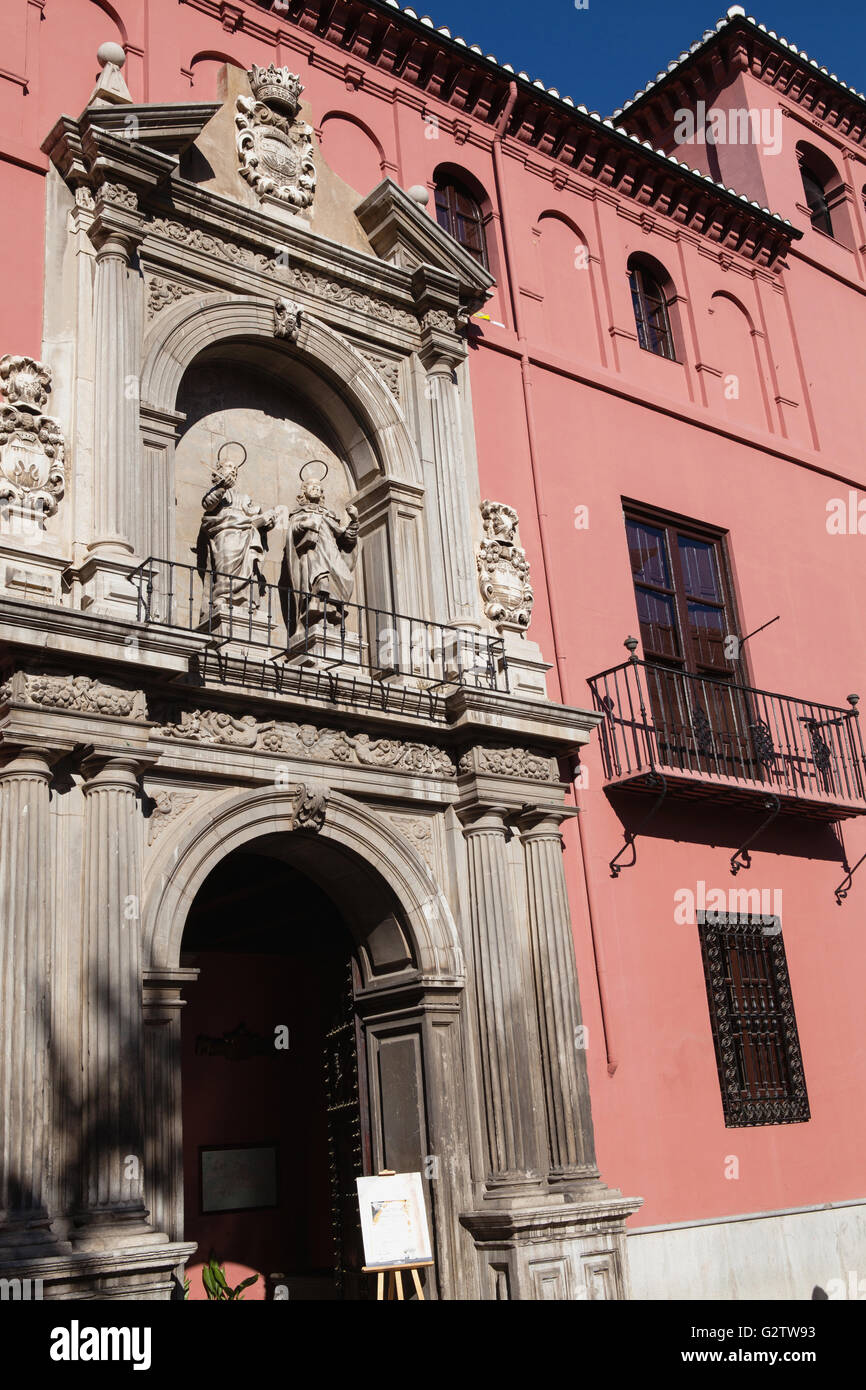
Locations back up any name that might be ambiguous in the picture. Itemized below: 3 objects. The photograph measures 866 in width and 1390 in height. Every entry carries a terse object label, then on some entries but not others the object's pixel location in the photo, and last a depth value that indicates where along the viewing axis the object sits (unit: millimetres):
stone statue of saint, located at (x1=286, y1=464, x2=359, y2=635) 10023
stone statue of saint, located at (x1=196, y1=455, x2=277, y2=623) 9531
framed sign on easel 8141
